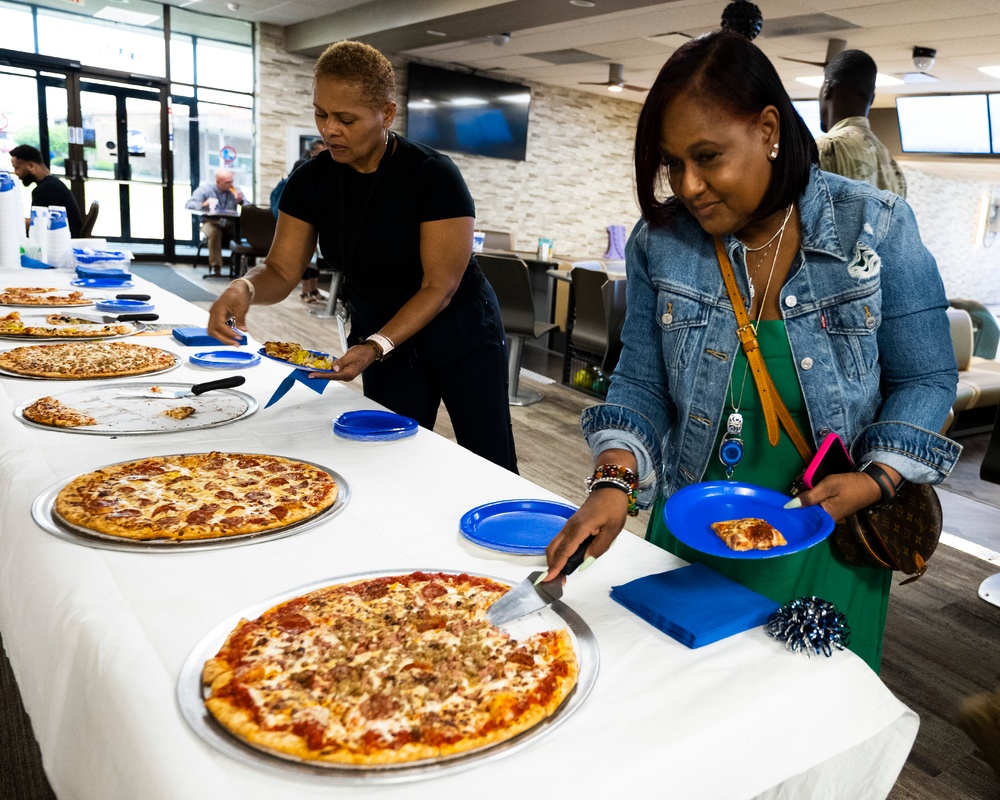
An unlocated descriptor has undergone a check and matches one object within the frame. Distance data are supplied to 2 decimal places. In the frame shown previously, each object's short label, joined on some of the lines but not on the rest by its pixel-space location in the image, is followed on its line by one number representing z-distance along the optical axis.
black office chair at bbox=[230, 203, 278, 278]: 7.82
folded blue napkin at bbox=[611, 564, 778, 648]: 0.87
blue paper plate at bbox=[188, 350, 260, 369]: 2.01
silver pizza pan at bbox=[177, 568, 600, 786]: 0.63
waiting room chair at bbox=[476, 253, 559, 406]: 4.62
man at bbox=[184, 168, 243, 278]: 9.16
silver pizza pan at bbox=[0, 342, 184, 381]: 1.79
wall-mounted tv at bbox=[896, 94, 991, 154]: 8.30
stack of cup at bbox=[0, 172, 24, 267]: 3.38
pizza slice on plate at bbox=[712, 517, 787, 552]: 0.91
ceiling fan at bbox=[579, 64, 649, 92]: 8.64
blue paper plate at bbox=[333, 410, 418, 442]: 1.51
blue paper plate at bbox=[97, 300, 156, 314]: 2.64
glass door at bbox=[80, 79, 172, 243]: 9.40
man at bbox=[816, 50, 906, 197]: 2.71
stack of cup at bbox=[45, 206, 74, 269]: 3.71
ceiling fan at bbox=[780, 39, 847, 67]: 6.62
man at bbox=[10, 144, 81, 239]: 5.47
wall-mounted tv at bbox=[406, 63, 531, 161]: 9.67
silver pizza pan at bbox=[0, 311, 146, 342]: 2.17
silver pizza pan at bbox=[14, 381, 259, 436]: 1.49
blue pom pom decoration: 0.85
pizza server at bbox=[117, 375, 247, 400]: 1.67
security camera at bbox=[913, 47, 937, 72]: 6.64
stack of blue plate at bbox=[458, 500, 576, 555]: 1.07
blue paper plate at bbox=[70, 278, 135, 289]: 3.20
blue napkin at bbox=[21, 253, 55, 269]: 3.64
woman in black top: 1.78
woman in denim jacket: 1.06
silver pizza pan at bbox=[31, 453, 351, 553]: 1.01
